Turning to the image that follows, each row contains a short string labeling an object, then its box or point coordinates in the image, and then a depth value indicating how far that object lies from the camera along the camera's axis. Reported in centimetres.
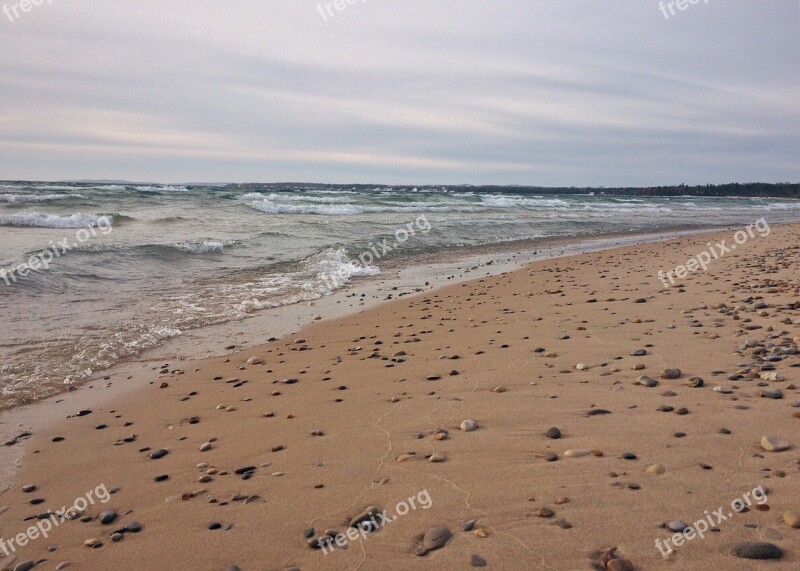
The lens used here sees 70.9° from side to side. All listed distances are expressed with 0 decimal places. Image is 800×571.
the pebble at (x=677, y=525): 266
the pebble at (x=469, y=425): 405
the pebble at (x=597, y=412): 414
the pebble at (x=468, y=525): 285
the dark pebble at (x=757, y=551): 239
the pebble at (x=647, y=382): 468
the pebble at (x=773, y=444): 331
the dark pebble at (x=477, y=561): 257
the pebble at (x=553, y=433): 379
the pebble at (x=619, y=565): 242
